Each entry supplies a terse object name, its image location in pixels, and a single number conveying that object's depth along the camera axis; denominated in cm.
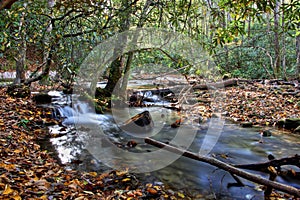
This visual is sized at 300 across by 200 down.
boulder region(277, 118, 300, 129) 771
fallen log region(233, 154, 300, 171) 345
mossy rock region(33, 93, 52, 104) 945
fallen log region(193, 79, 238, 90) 1354
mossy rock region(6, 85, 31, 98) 922
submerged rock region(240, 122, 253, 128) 841
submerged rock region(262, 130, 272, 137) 727
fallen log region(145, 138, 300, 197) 283
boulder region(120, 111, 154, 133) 776
